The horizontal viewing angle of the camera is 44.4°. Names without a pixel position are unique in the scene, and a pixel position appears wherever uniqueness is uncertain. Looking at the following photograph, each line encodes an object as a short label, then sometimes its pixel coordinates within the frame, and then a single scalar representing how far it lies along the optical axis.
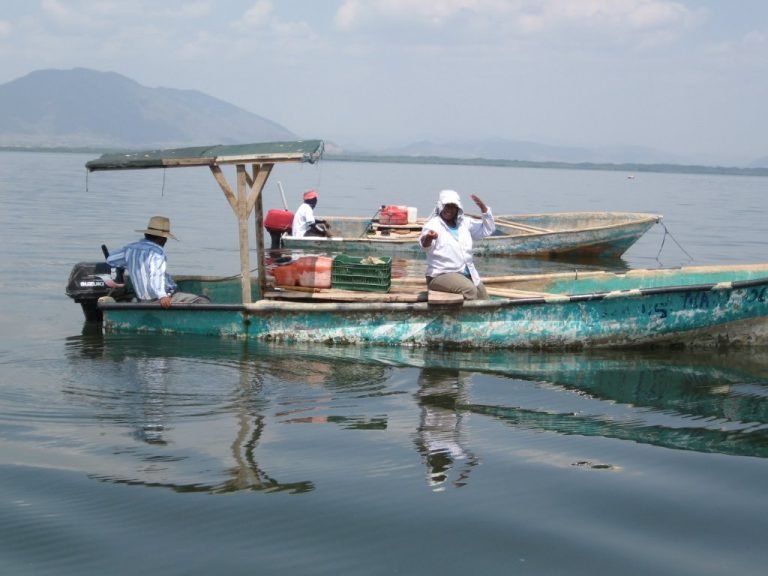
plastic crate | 11.64
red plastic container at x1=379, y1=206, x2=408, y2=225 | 22.14
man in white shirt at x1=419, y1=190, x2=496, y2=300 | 10.67
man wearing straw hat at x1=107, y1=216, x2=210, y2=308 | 10.94
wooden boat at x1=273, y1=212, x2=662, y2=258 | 20.14
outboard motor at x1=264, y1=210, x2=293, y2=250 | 21.05
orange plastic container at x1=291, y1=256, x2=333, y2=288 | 11.70
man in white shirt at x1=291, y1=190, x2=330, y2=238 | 20.00
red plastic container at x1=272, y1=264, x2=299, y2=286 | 11.88
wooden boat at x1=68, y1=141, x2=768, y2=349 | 10.66
